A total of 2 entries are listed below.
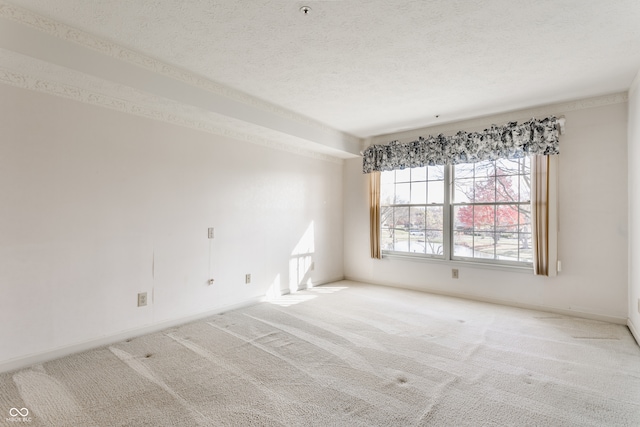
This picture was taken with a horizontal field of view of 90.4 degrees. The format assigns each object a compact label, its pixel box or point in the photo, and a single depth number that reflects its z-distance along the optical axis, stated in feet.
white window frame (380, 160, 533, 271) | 15.08
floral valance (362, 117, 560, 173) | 12.36
